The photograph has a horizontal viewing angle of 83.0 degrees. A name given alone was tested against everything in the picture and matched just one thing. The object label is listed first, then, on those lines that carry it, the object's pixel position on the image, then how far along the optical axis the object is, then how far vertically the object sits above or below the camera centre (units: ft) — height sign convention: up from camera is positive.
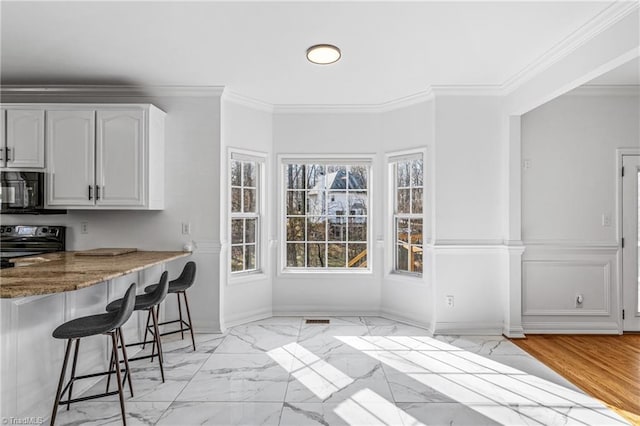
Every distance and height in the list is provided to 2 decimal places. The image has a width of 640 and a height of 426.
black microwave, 11.18 +0.64
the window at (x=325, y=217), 15.31 -0.17
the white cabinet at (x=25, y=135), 11.52 +2.48
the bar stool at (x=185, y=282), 11.09 -2.20
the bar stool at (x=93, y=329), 6.85 -2.23
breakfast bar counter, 6.55 -2.24
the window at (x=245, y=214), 14.15 -0.05
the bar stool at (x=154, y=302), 8.84 -2.23
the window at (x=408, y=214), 13.97 -0.04
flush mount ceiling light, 9.73 +4.43
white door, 12.88 -1.28
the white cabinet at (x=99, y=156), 11.60 +1.82
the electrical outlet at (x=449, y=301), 12.87 -3.14
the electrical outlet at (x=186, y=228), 13.01 -0.55
